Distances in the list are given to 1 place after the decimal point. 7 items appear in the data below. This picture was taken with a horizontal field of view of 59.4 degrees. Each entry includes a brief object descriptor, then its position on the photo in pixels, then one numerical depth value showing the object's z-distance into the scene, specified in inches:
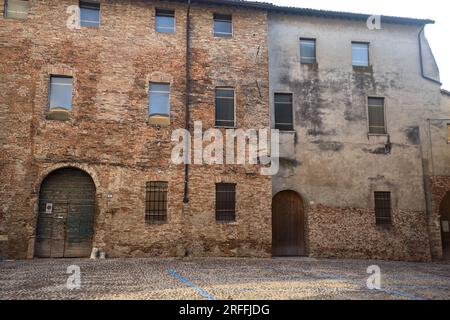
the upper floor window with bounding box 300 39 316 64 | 633.0
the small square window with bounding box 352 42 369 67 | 647.8
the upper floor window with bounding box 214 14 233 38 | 591.2
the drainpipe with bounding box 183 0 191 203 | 539.8
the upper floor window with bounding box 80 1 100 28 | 551.2
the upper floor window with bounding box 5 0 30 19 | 527.9
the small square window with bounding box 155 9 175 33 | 574.2
